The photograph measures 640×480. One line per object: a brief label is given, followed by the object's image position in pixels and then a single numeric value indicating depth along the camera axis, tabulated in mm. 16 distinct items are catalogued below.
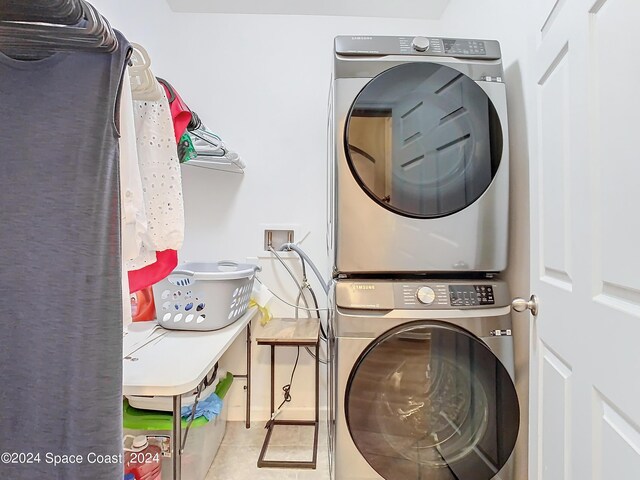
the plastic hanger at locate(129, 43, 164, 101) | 818
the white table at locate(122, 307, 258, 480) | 1008
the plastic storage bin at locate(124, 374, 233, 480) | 1218
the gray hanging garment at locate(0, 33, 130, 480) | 670
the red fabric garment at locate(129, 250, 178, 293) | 976
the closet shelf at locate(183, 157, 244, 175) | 1776
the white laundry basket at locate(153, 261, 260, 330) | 1475
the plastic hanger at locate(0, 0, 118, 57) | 569
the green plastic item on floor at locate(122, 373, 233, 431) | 1212
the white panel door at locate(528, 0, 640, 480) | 569
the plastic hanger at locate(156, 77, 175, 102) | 1080
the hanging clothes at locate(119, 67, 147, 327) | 743
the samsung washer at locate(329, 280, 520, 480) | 1089
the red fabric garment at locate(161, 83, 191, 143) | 1077
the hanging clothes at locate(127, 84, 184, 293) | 920
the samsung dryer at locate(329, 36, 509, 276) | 1141
